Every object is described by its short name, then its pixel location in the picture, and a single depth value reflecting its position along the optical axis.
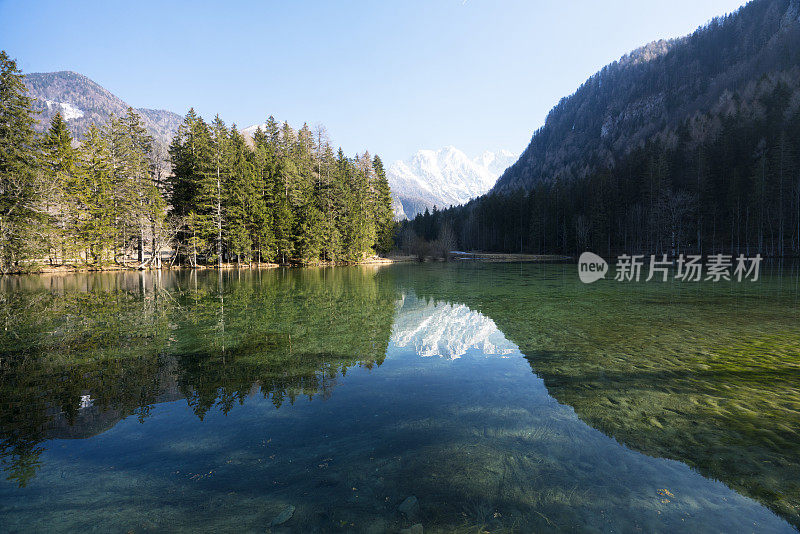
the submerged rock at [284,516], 2.73
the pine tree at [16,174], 24.12
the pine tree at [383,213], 55.22
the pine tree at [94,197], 30.50
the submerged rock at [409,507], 2.82
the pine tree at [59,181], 26.78
